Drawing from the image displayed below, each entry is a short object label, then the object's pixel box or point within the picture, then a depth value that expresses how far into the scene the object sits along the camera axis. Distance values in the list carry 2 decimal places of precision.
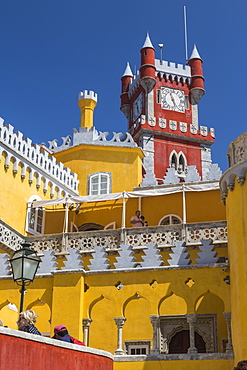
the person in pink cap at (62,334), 10.38
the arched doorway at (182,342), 20.20
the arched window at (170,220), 25.48
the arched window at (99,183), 28.50
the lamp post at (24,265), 11.85
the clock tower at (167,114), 45.72
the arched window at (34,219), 24.73
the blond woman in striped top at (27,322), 9.81
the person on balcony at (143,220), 23.20
